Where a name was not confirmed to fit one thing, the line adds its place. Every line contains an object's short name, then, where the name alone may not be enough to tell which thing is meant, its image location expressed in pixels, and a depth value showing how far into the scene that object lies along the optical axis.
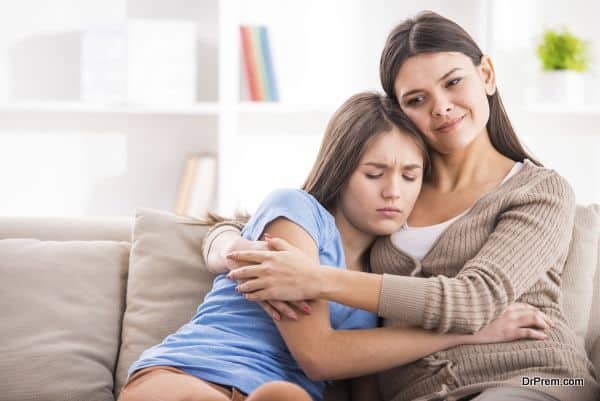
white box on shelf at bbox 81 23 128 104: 6.19
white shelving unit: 6.63
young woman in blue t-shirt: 2.97
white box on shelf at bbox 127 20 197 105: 6.19
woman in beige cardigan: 2.94
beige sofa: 3.63
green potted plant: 6.31
